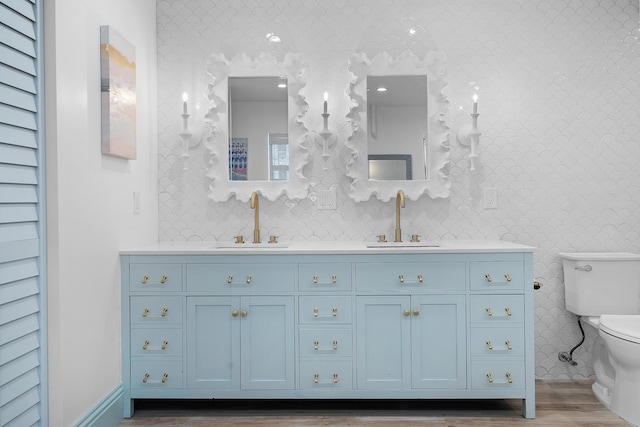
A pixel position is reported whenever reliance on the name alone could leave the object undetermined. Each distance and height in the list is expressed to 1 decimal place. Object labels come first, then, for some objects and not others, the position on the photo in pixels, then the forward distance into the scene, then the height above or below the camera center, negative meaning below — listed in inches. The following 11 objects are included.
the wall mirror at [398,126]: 113.3 +18.9
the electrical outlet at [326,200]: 115.5 +2.0
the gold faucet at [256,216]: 109.3 -1.6
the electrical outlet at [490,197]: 114.9 +2.2
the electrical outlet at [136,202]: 102.6 +1.8
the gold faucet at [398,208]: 109.4 -0.1
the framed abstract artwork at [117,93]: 87.4 +22.3
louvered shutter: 63.0 -0.3
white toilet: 103.7 -19.5
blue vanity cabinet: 94.7 -22.7
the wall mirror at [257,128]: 114.2 +19.1
